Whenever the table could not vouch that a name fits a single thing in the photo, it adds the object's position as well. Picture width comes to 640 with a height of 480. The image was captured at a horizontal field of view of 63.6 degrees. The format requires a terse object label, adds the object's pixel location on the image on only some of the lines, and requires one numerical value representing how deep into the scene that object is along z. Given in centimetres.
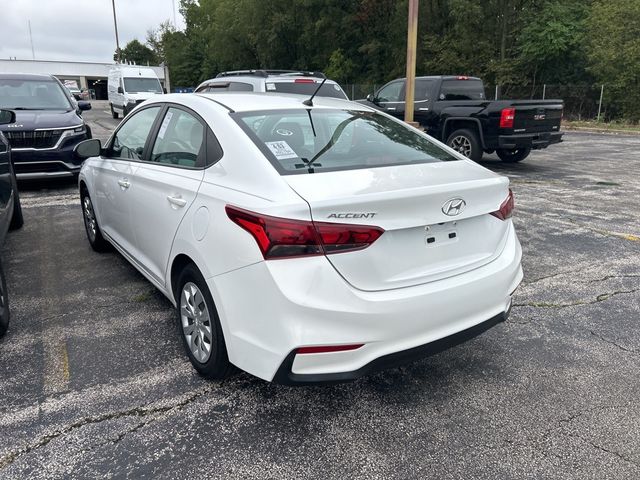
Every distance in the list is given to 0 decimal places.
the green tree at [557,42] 2902
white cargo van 2201
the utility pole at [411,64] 1022
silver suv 871
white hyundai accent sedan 233
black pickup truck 996
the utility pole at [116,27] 5322
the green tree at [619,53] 2459
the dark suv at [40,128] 781
